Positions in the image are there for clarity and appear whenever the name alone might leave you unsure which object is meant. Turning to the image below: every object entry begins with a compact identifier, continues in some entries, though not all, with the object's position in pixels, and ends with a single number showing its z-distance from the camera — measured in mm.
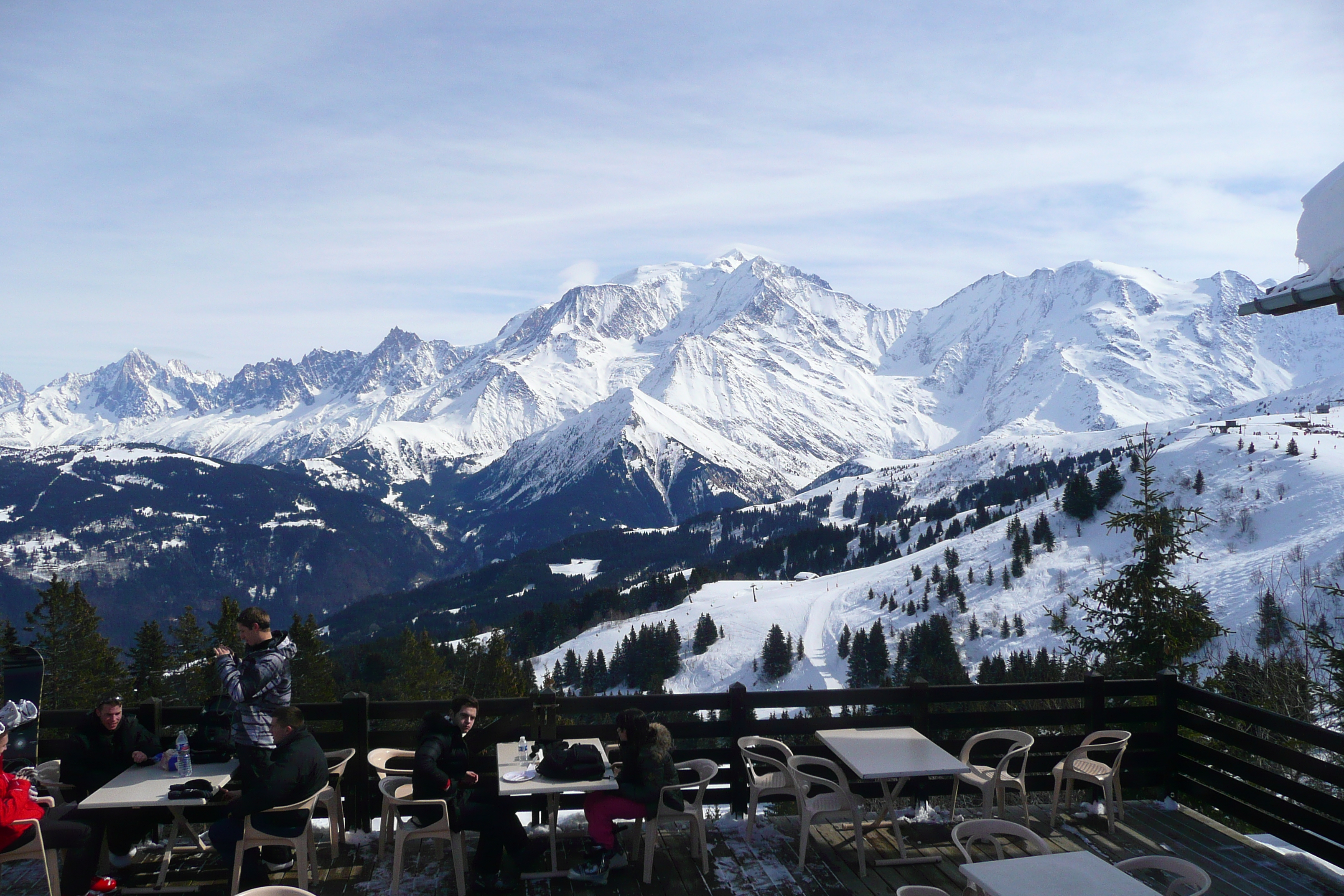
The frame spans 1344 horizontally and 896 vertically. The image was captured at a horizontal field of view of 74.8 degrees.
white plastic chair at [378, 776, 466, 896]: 8883
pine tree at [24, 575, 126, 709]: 52594
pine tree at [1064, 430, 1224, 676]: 18656
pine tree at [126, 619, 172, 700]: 58156
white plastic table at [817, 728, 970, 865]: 9570
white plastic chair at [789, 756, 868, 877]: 9562
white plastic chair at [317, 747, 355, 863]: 9836
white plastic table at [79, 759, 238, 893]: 8641
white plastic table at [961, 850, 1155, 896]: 6781
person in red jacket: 7941
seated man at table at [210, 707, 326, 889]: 8547
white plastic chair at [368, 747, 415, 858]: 10031
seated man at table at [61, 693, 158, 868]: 9648
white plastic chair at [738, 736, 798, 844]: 10203
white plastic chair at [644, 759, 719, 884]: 9375
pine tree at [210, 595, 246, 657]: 54312
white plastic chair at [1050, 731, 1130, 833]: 10578
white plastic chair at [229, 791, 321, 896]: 8609
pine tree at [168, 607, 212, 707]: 60906
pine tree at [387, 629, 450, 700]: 64938
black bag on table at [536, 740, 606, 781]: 9367
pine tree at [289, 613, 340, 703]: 59438
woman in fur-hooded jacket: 9367
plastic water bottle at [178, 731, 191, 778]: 9406
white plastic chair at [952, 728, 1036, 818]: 10188
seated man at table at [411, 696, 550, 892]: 9156
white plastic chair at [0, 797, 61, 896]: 8117
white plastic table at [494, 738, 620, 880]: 9055
